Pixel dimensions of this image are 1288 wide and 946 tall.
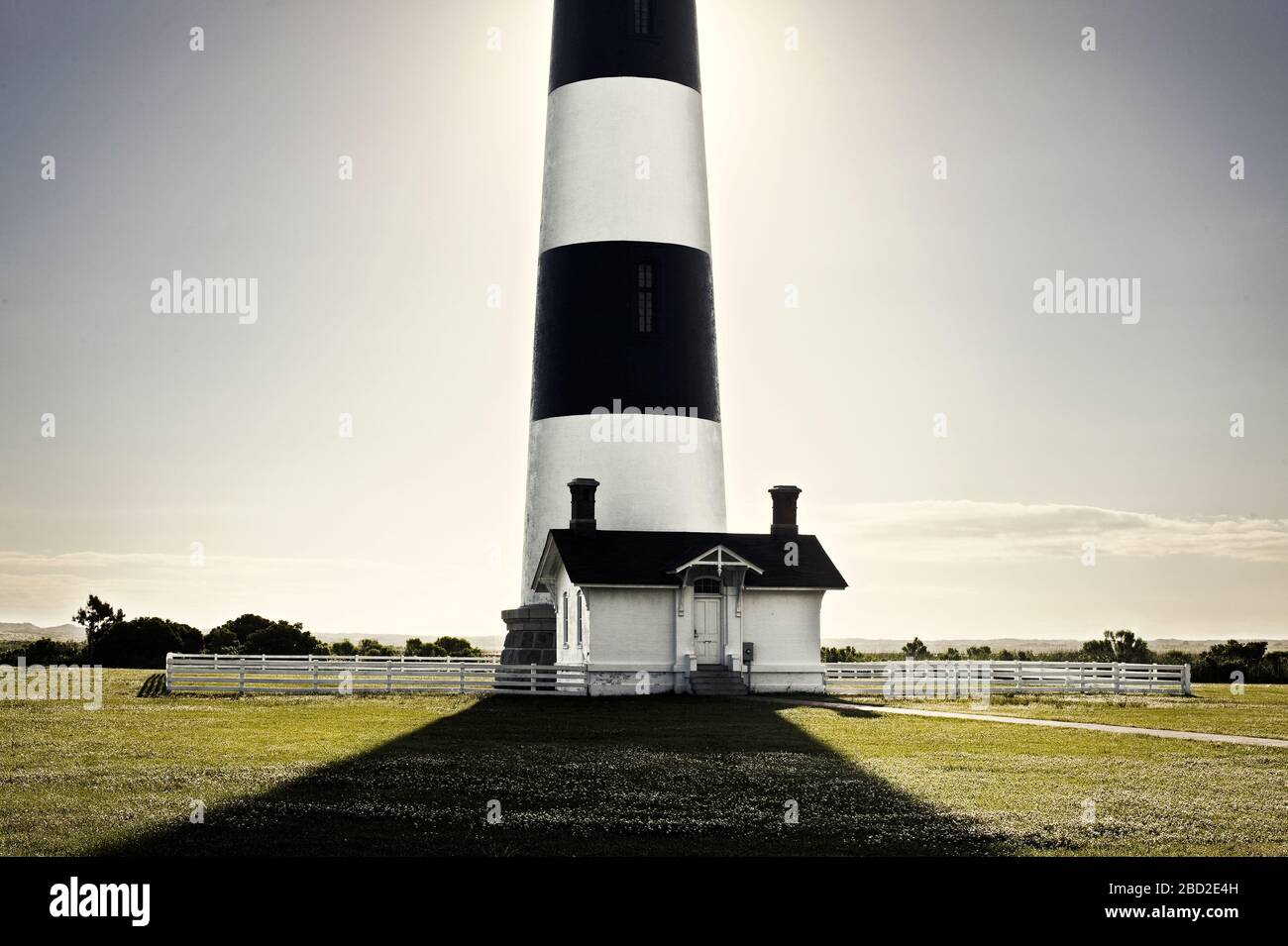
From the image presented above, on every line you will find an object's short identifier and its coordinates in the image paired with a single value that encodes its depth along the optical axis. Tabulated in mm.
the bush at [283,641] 52062
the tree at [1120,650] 49406
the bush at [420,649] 54781
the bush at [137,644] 49875
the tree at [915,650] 58969
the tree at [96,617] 50938
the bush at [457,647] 53875
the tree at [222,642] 50906
